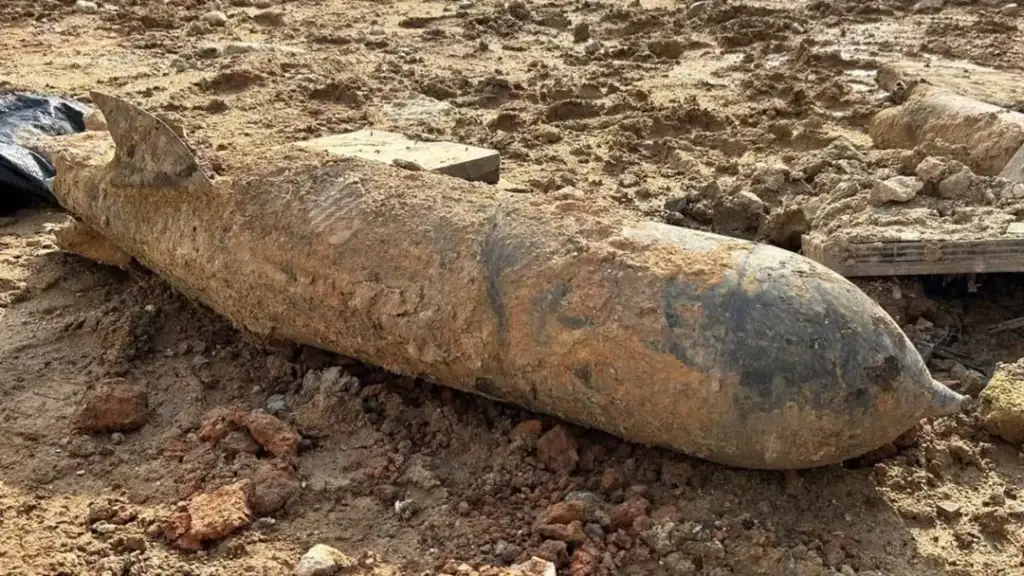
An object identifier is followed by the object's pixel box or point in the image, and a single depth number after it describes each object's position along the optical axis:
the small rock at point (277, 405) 3.60
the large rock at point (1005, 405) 3.31
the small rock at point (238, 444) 3.35
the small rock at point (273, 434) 3.34
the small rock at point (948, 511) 3.05
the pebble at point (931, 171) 4.46
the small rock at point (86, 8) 9.66
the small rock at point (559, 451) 3.19
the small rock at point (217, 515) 2.95
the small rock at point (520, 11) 9.23
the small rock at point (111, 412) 3.54
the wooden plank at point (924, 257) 3.90
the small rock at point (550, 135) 6.23
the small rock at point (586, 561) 2.79
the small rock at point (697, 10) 8.93
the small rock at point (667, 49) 8.05
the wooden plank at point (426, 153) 4.89
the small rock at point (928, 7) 8.96
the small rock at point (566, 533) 2.88
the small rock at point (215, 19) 9.15
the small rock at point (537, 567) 2.72
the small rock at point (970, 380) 3.56
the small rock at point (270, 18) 9.23
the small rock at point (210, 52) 8.12
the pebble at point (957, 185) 4.36
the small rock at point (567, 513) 2.95
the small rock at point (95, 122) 5.63
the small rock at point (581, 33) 8.51
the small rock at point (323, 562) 2.79
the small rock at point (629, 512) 2.96
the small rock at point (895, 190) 4.33
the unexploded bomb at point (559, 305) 2.86
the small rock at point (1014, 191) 4.28
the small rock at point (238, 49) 8.17
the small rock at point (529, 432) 3.29
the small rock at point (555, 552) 2.83
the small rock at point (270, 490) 3.10
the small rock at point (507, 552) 2.87
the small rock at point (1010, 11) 8.68
